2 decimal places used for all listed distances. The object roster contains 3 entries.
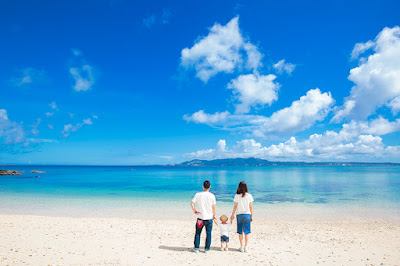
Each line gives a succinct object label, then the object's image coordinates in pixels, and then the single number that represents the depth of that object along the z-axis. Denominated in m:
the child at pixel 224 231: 8.65
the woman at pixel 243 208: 8.35
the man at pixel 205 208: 8.10
